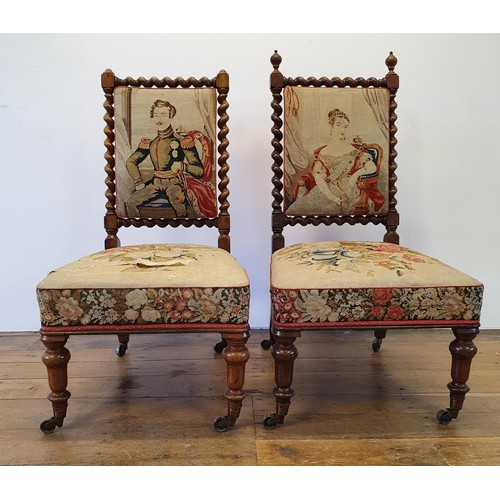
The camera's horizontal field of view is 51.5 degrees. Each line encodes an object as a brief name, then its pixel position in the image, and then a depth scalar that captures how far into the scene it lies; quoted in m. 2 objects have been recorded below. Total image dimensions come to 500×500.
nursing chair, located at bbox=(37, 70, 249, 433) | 1.39
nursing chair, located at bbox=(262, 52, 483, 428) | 1.42
